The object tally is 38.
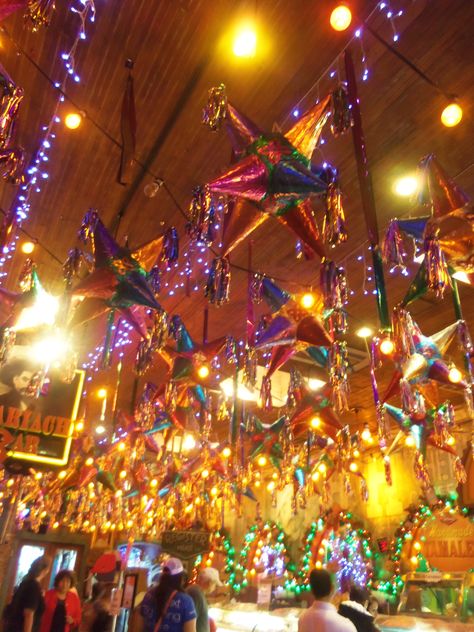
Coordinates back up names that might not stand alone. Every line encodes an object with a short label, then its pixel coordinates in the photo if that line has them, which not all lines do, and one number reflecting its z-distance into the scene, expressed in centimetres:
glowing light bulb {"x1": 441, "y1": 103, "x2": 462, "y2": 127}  349
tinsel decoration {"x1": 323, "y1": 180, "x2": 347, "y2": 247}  264
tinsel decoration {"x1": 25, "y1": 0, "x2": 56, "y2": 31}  207
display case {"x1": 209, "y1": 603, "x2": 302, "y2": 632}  544
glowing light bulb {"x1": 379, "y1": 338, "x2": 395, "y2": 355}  330
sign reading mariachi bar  486
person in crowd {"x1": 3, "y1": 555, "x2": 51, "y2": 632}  457
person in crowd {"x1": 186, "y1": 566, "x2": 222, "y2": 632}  433
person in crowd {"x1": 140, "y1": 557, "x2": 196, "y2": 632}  347
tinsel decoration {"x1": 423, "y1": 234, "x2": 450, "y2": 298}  304
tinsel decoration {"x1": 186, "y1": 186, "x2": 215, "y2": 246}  286
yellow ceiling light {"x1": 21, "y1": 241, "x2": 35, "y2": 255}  546
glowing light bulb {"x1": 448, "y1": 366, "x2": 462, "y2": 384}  442
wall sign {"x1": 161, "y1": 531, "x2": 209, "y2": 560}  633
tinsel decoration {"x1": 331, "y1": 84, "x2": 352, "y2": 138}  252
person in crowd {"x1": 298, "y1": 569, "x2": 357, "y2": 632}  275
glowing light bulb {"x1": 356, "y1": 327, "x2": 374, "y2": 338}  655
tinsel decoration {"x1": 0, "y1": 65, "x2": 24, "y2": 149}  233
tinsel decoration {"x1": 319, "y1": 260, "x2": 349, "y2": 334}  306
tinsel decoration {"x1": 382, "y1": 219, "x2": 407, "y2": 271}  323
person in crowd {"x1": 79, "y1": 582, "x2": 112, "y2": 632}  552
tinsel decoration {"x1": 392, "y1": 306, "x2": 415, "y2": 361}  360
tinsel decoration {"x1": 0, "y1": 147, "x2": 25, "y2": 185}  259
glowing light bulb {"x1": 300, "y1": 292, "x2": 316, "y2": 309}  385
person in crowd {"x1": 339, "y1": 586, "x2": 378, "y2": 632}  347
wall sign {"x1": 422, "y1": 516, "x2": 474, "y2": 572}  812
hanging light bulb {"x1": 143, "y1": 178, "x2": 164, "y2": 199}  445
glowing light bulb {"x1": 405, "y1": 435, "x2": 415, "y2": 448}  609
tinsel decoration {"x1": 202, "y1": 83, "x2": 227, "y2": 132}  266
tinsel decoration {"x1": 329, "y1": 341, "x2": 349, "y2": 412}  405
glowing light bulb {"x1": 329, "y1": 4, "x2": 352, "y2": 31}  297
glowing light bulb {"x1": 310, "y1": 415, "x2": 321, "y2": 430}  584
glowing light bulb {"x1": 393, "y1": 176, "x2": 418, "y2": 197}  418
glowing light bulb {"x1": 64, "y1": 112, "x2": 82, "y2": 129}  390
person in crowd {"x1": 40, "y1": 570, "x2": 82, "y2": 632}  507
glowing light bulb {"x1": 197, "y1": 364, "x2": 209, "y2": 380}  518
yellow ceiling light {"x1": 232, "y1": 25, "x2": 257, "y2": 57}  318
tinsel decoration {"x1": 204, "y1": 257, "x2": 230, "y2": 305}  301
